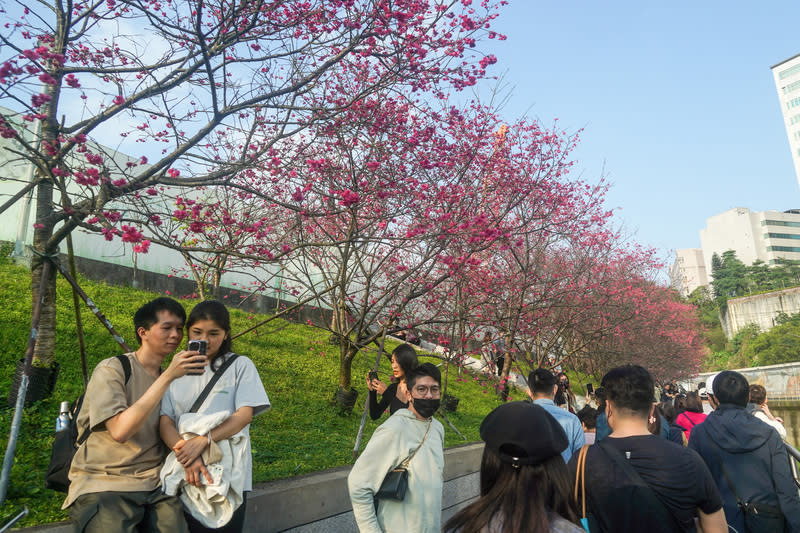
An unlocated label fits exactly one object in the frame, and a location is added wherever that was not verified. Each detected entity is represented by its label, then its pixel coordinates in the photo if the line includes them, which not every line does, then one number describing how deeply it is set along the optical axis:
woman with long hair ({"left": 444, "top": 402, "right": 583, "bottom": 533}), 1.63
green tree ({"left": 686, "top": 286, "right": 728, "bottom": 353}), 67.62
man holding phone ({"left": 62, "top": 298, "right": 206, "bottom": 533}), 2.32
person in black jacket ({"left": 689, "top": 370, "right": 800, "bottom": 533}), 3.66
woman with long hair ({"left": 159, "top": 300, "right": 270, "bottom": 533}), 2.45
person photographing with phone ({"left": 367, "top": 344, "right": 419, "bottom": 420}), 4.32
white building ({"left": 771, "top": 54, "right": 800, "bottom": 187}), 74.12
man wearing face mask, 2.79
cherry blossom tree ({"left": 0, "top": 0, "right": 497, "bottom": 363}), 4.70
